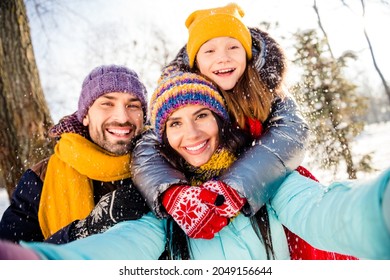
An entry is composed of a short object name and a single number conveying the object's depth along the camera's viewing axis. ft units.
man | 3.53
